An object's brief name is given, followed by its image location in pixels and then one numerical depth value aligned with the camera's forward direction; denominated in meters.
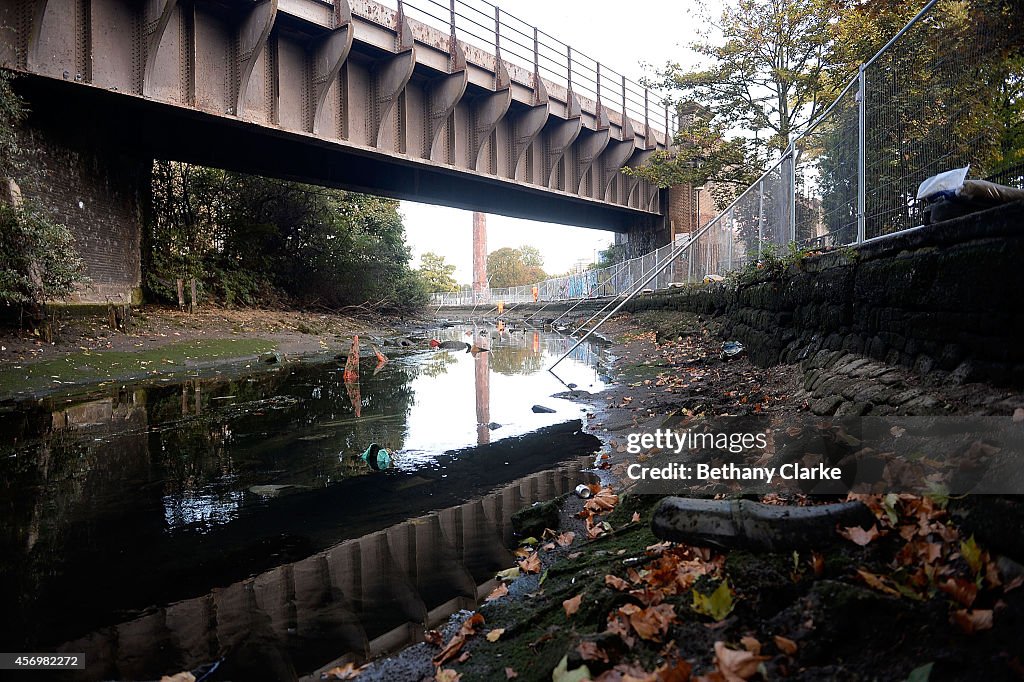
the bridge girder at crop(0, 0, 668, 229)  12.48
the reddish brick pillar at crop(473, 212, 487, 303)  79.31
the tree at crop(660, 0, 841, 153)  20.42
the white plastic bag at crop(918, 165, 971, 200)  4.09
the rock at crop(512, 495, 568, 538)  4.25
